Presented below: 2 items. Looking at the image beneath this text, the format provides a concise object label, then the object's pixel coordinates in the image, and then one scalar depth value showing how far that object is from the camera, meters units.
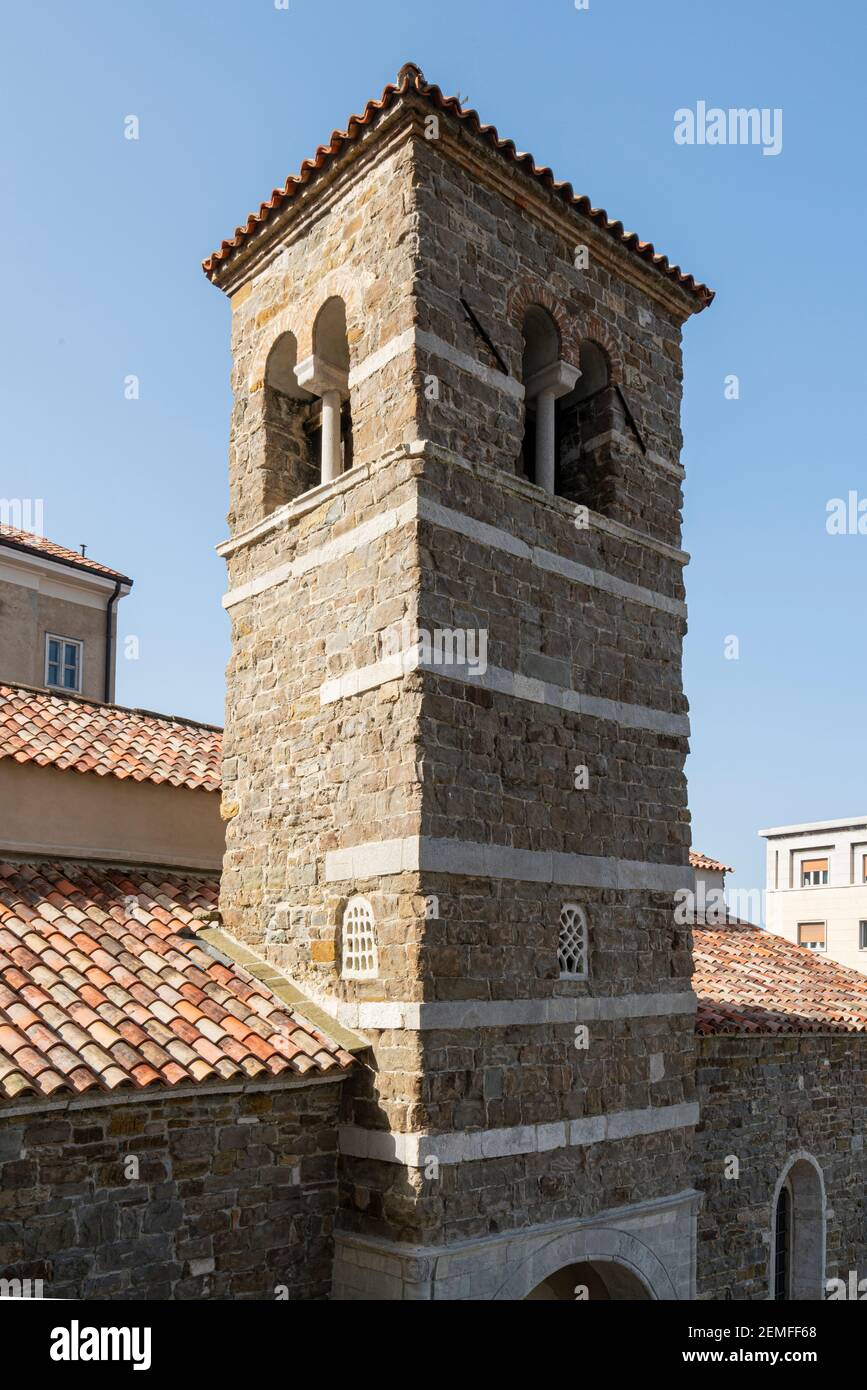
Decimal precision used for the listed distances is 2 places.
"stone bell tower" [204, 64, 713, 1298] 7.98
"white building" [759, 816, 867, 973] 38.41
